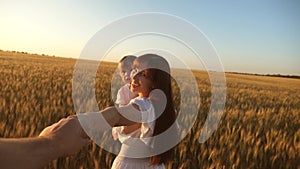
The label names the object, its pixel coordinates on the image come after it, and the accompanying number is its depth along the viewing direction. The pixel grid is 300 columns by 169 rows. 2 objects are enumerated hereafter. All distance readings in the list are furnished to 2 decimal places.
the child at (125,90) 1.88
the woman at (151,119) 1.72
